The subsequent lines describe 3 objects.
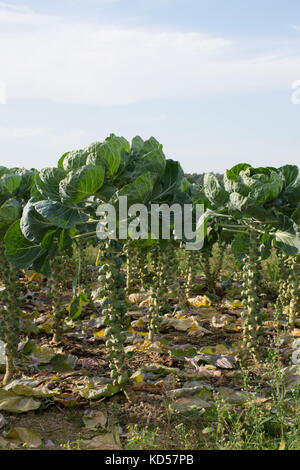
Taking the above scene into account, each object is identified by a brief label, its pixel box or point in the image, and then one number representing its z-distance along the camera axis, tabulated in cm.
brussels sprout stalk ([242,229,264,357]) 401
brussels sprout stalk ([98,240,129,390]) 317
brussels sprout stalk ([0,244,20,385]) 388
